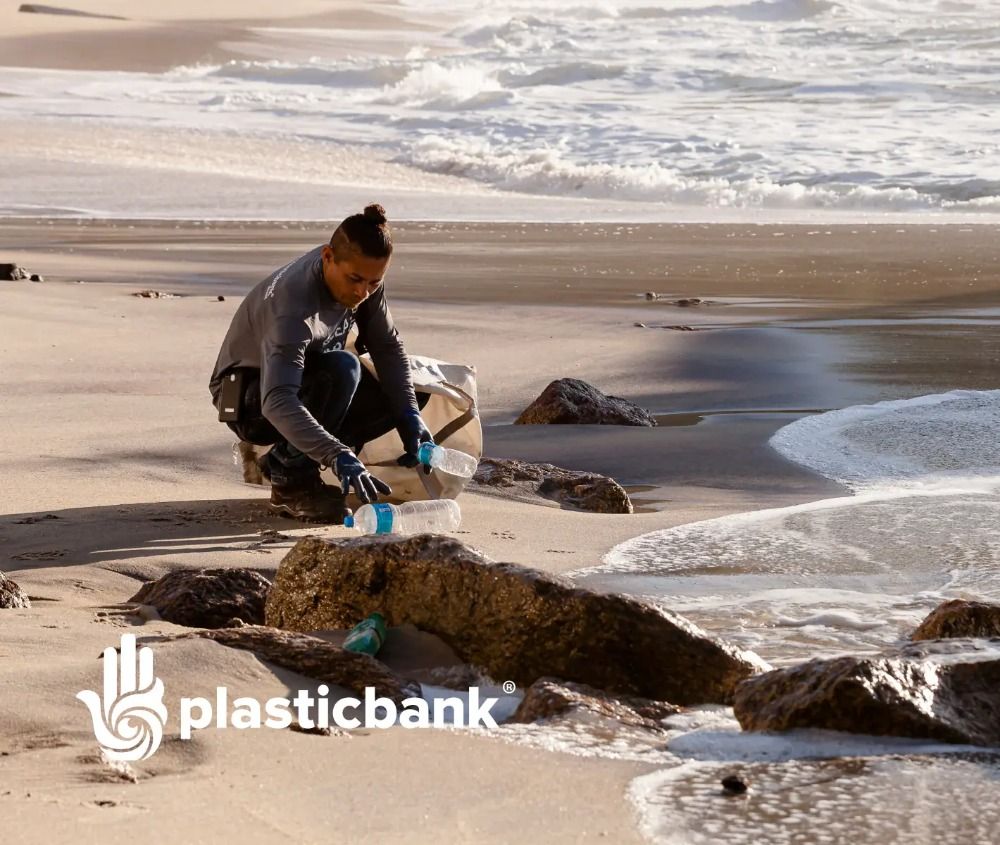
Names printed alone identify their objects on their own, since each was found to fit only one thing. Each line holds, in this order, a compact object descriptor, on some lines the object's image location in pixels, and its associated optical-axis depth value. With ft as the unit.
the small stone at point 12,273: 74.95
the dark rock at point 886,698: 20.84
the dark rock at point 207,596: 26.66
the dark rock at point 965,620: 25.17
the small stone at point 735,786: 19.30
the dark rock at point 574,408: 48.29
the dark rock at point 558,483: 38.09
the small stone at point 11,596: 26.21
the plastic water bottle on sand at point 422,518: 32.37
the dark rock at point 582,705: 22.11
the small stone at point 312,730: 20.38
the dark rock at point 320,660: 22.59
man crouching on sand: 31.01
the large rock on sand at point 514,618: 23.57
